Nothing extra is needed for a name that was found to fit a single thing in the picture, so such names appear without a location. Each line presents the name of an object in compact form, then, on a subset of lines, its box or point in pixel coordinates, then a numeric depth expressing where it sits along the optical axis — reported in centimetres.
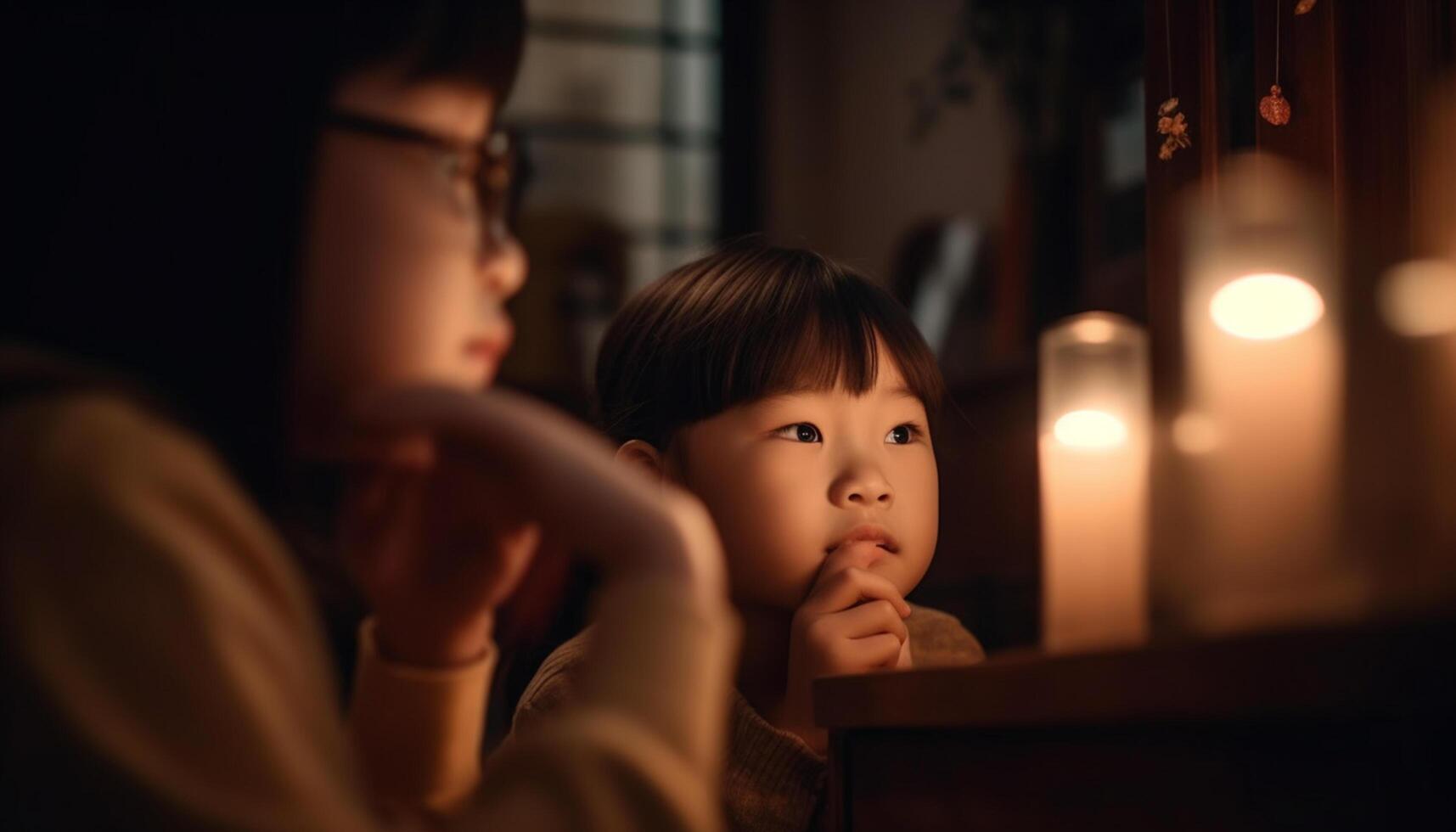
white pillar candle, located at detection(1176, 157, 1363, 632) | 70
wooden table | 44
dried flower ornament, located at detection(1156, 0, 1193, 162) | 98
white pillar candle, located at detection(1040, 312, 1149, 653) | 93
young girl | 101
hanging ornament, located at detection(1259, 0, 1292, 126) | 93
